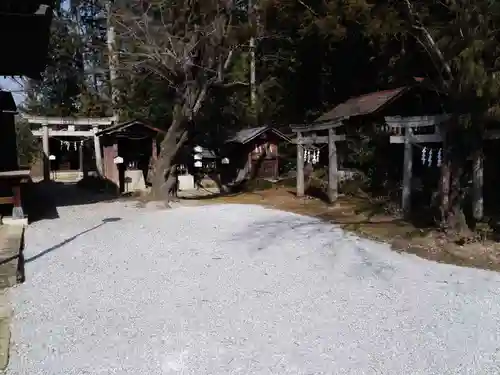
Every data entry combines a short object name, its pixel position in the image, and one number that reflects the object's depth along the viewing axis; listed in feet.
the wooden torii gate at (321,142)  44.29
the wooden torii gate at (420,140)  32.55
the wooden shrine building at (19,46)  27.94
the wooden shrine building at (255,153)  67.31
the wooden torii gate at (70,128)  64.54
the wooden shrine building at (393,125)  33.86
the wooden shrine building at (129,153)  59.11
